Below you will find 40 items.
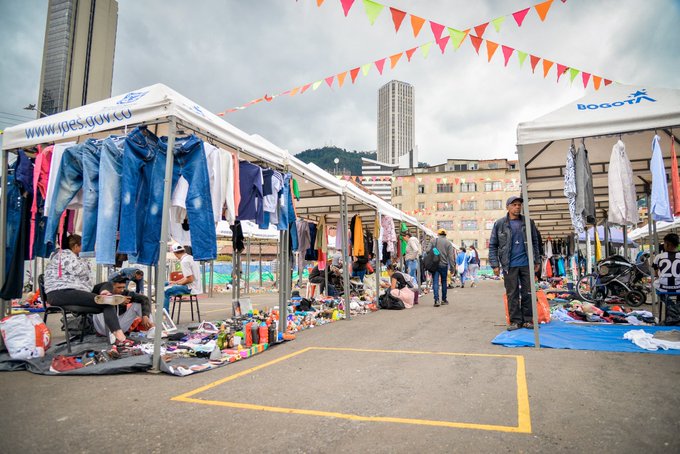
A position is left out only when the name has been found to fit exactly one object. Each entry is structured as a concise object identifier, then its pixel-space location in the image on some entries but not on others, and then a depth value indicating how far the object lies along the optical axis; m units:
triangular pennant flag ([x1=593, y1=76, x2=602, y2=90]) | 7.01
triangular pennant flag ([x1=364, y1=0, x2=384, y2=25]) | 6.07
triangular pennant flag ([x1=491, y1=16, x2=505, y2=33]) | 6.52
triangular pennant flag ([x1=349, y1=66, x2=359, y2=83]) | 8.56
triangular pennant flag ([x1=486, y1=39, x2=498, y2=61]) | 7.13
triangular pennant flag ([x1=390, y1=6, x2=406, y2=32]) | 6.35
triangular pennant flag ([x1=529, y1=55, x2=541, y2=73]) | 7.24
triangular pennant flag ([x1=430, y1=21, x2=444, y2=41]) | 6.64
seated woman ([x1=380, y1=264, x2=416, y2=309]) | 10.72
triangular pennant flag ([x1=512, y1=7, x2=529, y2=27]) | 6.34
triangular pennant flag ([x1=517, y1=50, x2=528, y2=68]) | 7.23
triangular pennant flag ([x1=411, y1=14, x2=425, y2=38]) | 6.52
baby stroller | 9.03
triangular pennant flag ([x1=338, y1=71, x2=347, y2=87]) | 8.65
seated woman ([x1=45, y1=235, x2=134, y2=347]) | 4.88
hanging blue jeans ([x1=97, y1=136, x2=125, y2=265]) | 4.28
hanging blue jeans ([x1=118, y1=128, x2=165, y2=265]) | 4.37
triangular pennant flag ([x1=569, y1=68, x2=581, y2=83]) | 7.14
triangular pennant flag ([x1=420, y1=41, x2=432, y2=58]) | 7.72
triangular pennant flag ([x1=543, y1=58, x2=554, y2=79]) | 7.20
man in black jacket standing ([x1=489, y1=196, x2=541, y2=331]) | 6.37
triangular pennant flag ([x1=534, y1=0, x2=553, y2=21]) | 6.03
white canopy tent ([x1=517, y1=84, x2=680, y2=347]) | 4.74
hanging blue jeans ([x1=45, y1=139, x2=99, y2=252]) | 4.59
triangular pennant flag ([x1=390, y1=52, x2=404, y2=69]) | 8.12
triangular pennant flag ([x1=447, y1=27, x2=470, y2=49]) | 6.86
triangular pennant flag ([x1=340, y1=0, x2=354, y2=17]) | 5.87
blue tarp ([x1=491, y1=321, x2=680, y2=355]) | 4.90
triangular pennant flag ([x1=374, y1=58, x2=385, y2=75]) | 8.30
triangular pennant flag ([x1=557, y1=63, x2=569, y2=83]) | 7.18
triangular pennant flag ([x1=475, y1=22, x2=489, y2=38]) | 6.67
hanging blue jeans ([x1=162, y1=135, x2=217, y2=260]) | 4.55
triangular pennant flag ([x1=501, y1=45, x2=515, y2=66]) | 7.19
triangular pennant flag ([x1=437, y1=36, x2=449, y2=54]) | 7.04
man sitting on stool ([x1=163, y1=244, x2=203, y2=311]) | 7.72
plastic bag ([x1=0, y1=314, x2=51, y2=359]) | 4.54
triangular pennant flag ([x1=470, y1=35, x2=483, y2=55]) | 7.02
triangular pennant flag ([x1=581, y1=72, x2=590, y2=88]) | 7.12
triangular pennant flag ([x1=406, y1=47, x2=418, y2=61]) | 8.02
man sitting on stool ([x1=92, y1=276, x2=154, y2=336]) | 5.89
